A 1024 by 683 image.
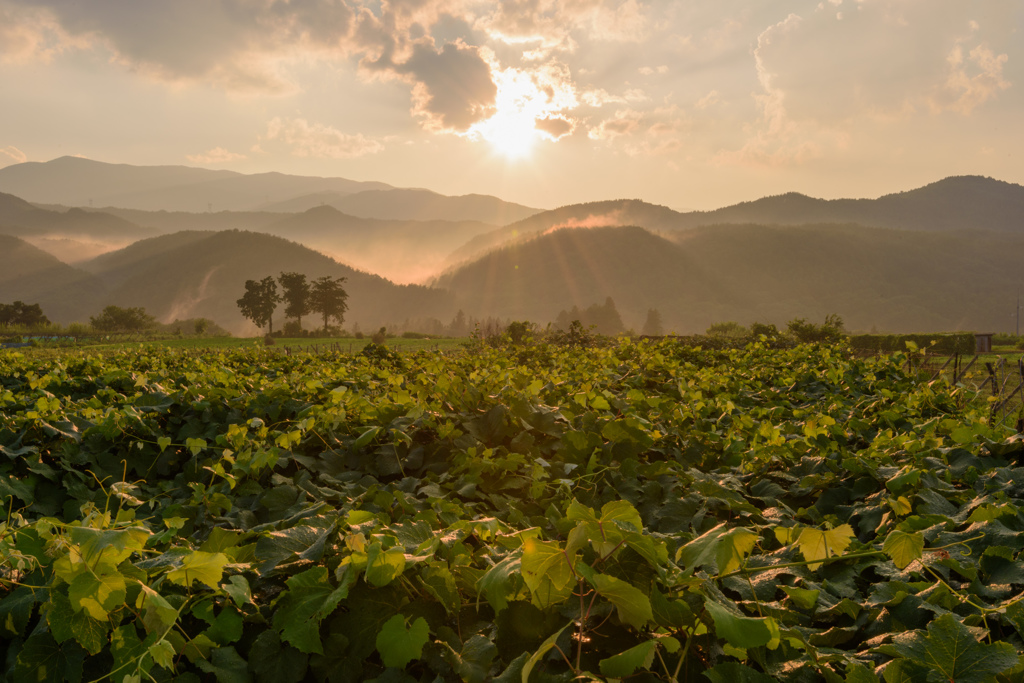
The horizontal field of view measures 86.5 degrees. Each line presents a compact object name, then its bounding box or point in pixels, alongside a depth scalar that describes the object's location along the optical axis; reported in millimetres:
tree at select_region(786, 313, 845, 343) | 33094
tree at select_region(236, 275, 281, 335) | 101625
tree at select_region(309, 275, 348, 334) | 102438
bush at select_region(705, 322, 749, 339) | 66781
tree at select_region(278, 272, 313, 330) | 106438
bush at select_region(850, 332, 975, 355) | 43656
